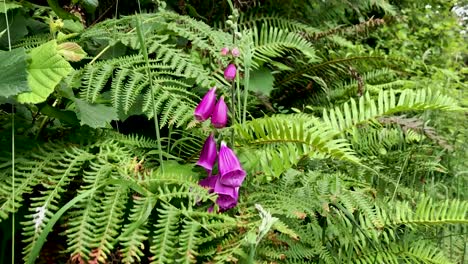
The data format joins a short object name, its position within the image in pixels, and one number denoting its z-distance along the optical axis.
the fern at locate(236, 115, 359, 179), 1.10
